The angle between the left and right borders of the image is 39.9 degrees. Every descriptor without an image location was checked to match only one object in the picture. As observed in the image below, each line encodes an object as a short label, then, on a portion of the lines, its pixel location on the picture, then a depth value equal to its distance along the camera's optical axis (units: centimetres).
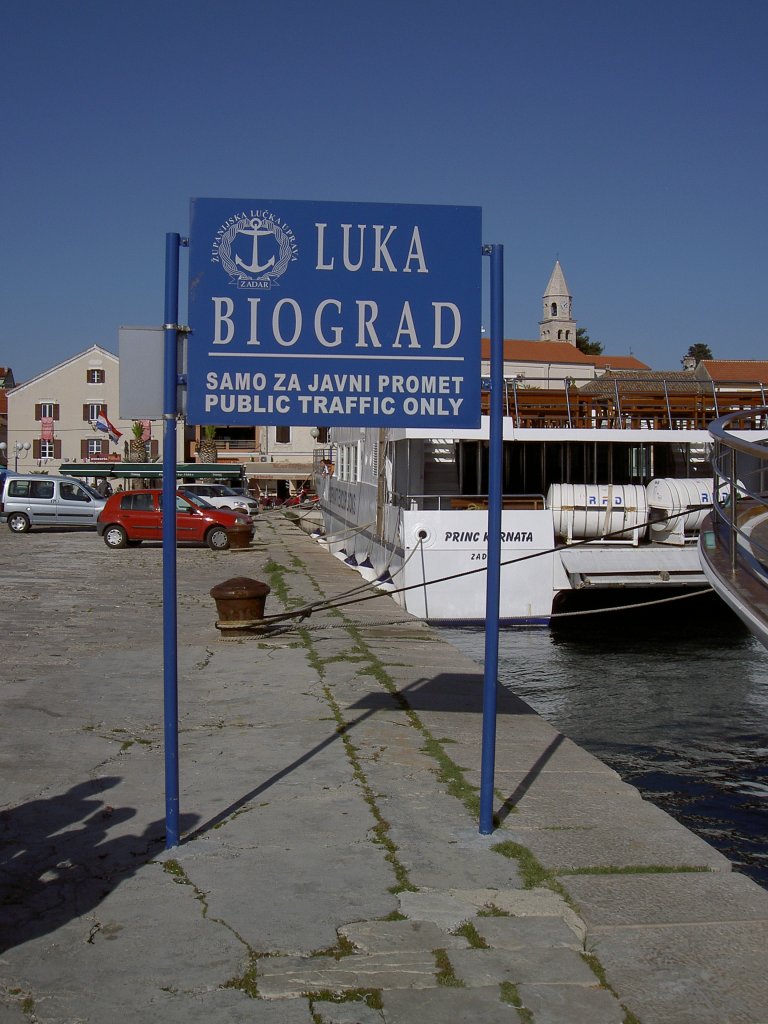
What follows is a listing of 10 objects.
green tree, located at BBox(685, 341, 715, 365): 13688
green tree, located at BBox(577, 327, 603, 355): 13138
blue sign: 496
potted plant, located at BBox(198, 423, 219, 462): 6756
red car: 2642
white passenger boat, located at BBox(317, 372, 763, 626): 1658
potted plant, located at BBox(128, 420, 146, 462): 6262
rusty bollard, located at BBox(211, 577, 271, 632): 1080
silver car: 3306
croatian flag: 6185
